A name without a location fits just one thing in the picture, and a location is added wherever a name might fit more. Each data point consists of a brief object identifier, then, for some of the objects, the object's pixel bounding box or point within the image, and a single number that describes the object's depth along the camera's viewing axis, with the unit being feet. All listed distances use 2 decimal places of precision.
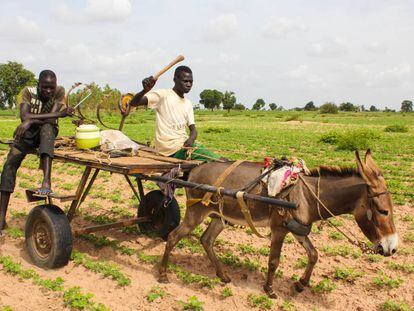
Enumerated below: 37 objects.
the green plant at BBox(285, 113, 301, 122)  199.62
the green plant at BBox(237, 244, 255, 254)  22.61
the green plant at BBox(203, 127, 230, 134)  113.70
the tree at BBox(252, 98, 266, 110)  552.82
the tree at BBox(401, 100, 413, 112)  499.92
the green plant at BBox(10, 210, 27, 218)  28.66
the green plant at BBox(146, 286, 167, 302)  16.97
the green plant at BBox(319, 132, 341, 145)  80.17
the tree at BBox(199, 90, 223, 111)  468.75
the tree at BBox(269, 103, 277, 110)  621.31
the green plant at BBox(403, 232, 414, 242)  24.39
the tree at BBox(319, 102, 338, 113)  326.65
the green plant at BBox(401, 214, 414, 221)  28.45
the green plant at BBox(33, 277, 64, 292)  17.50
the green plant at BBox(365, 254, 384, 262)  21.48
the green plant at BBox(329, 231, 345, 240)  24.93
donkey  14.82
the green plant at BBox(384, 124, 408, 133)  115.55
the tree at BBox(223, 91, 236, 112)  463.83
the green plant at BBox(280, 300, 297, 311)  16.37
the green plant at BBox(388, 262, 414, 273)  19.93
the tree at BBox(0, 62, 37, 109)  252.62
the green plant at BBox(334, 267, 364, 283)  19.29
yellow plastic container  21.16
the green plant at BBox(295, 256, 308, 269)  20.69
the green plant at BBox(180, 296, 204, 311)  16.15
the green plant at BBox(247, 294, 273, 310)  16.52
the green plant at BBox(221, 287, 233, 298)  17.47
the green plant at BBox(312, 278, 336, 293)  18.01
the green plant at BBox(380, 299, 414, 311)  16.25
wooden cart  18.20
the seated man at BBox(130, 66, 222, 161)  20.83
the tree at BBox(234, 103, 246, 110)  488.02
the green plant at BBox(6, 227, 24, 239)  24.29
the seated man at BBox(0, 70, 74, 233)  20.02
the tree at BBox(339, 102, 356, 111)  454.81
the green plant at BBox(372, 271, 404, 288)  18.37
